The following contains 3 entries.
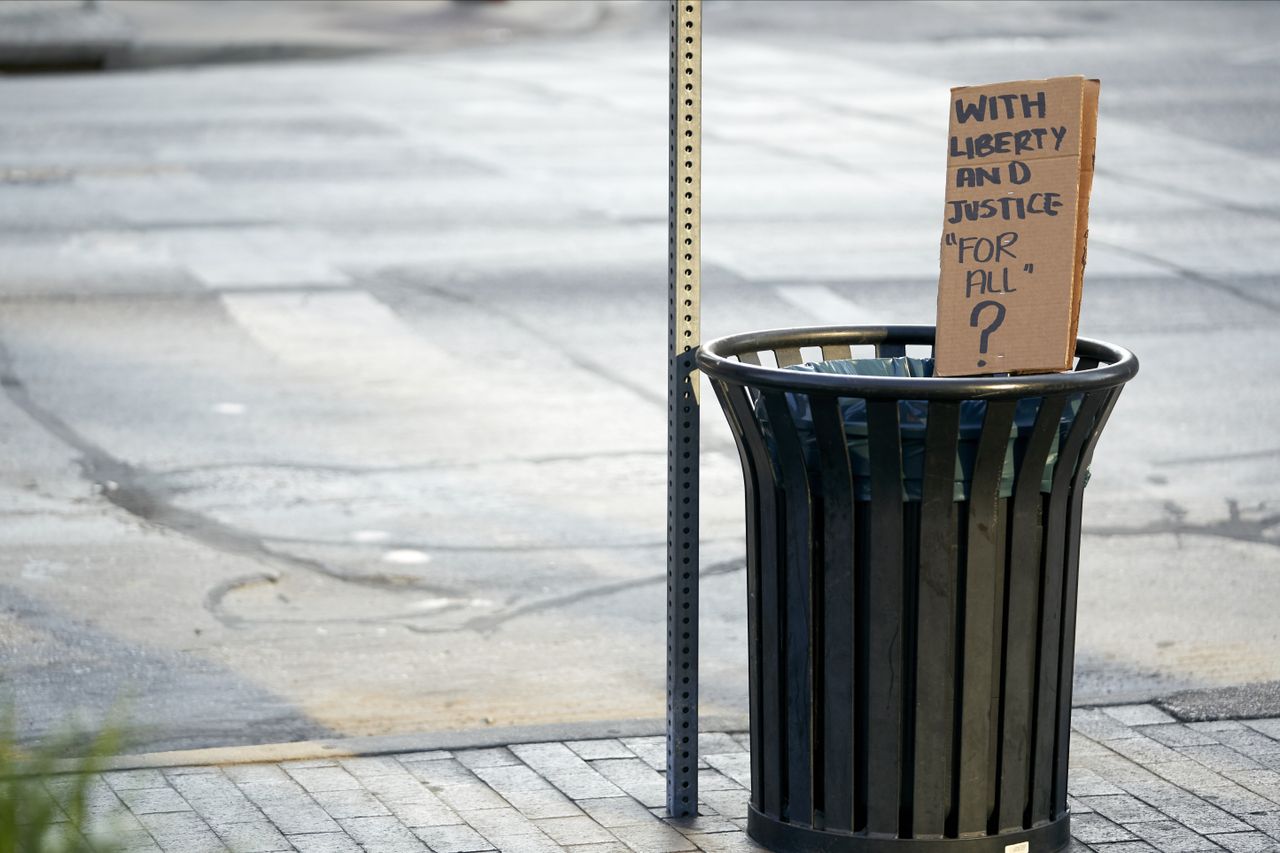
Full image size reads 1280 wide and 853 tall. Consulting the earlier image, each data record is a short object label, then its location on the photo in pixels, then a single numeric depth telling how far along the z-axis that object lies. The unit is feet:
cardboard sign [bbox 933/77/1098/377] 27.09
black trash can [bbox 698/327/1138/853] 26.11
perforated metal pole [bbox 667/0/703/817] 29.66
